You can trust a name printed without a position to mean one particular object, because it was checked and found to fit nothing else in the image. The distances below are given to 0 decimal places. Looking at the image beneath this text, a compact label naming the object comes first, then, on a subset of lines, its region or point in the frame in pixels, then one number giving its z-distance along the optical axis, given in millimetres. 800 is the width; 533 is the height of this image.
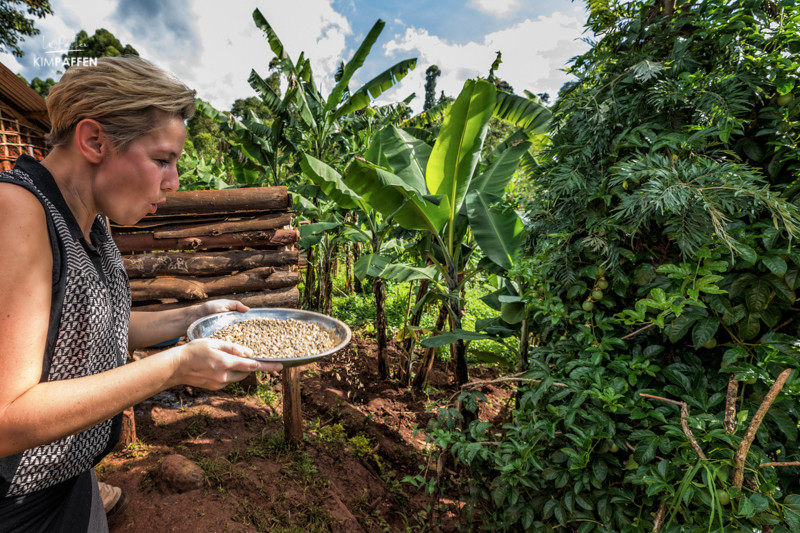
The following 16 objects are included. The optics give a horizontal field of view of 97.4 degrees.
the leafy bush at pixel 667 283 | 953
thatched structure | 7047
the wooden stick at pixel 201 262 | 3326
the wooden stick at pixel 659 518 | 996
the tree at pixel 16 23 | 13922
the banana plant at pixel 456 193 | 2484
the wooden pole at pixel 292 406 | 2781
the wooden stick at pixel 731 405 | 936
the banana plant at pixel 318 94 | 5438
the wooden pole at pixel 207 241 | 3340
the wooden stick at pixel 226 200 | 3307
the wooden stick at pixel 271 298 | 3502
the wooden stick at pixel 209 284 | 3275
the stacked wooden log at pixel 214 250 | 3318
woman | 808
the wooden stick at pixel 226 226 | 3350
